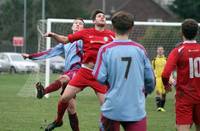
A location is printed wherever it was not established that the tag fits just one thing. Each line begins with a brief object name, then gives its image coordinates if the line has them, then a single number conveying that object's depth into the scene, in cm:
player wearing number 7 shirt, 1509
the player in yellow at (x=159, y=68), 4033
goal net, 5259
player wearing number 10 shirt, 1802
